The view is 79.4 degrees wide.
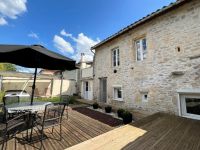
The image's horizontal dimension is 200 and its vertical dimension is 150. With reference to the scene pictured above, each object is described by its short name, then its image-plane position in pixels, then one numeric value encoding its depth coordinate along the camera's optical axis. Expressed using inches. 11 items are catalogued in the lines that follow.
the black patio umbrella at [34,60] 160.9
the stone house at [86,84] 543.1
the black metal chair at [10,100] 179.8
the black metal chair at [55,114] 129.7
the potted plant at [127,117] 234.4
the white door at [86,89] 577.0
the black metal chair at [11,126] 111.3
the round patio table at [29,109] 137.9
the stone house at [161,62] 193.6
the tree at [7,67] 1194.5
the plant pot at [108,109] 321.4
